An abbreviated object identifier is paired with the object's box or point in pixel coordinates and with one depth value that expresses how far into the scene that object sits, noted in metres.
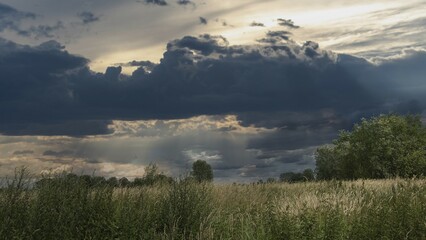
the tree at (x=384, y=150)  57.34
